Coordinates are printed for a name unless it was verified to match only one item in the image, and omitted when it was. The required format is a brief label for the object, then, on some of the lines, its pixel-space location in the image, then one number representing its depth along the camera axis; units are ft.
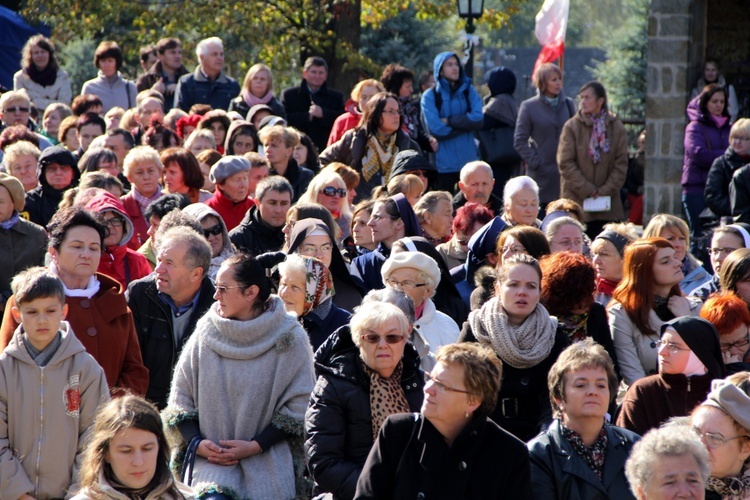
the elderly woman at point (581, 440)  37.68
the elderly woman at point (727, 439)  38.78
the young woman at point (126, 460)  36.47
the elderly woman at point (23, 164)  73.46
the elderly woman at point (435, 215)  65.98
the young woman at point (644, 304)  51.85
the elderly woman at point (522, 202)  65.82
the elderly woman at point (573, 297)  47.21
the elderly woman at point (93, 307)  46.01
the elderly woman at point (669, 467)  32.45
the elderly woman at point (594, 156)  89.71
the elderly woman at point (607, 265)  58.75
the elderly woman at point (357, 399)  39.58
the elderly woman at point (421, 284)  49.96
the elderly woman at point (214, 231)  57.00
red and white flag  125.80
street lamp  115.96
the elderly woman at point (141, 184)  66.69
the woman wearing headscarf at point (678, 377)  44.42
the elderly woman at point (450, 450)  34.63
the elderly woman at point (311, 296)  49.01
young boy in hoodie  41.50
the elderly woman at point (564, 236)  59.62
